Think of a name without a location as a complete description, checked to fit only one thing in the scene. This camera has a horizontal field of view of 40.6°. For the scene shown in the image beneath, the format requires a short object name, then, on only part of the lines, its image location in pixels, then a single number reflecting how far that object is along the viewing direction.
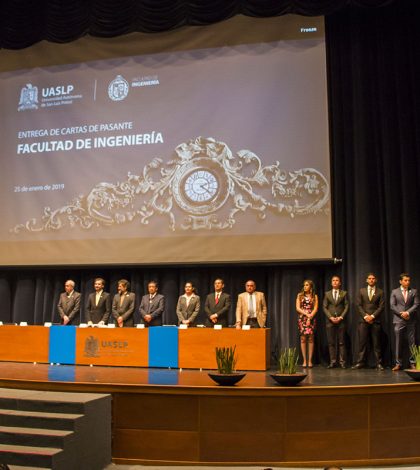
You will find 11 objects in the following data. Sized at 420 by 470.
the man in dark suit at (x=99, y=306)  7.44
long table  6.46
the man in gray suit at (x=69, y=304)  7.55
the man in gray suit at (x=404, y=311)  6.84
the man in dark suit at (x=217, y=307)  7.09
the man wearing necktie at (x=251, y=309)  7.08
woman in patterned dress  7.23
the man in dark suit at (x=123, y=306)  7.20
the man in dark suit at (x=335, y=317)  7.14
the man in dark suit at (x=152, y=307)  7.18
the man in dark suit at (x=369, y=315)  7.02
